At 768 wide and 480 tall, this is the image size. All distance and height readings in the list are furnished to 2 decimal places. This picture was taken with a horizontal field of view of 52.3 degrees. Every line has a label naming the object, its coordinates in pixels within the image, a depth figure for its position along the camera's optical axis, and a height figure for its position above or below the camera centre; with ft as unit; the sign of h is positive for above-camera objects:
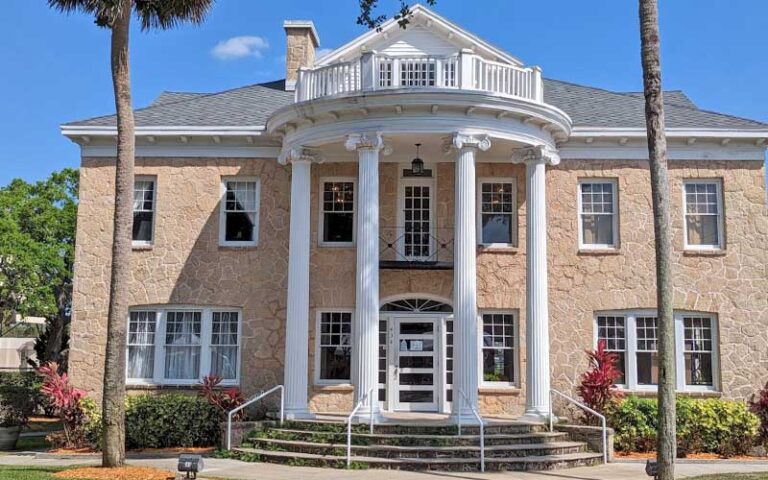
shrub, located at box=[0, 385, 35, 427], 62.39 -5.10
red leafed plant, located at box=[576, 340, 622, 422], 57.06 -2.65
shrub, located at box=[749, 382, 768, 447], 56.39 -4.67
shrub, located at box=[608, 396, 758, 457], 55.47 -5.68
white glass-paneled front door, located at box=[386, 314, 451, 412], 63.41 -1.44
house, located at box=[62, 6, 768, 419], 63.10 +7.27
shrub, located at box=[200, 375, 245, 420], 58.75 -3.99
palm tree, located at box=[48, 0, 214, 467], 43.75 +6.48
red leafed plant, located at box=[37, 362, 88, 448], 59.21 -4.60
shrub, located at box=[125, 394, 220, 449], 59.06 -6.09
